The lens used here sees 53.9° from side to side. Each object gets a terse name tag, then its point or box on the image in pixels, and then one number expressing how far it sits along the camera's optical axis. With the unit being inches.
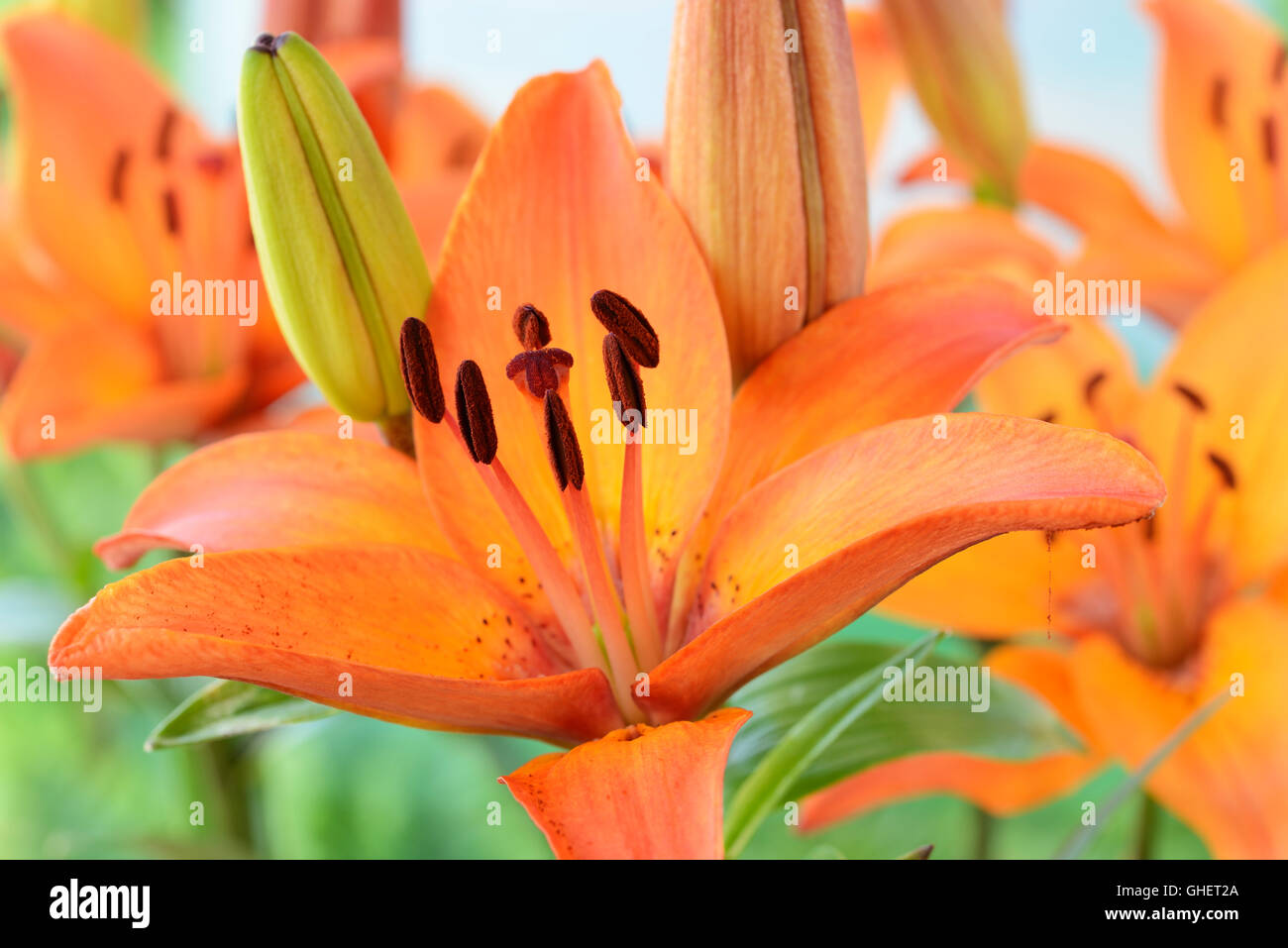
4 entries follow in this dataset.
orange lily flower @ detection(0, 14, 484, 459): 19.8
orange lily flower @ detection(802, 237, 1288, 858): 15.9
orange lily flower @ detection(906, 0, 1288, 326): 19.5
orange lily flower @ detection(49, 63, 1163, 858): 10.2
